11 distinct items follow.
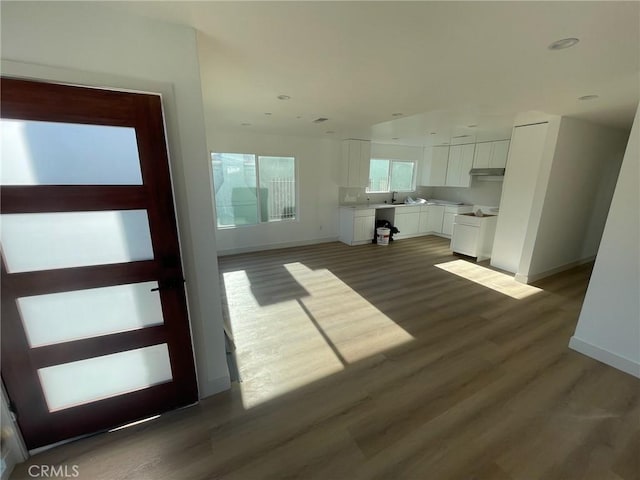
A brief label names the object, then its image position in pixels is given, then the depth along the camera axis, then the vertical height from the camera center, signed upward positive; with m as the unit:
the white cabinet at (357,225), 5.95 -1.06
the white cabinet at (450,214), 6.63 -0.87
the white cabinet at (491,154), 5.55 +0.62
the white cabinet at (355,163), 5.82 +0.39
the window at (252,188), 4.99 -0.20
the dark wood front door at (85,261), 1.28 -0.48
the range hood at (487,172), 5.68 +0.23
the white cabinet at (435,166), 6.81 +0.41
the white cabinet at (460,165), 6.20 +0.41
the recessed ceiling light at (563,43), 1.51 +0.85
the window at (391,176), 6.91 +0.14
